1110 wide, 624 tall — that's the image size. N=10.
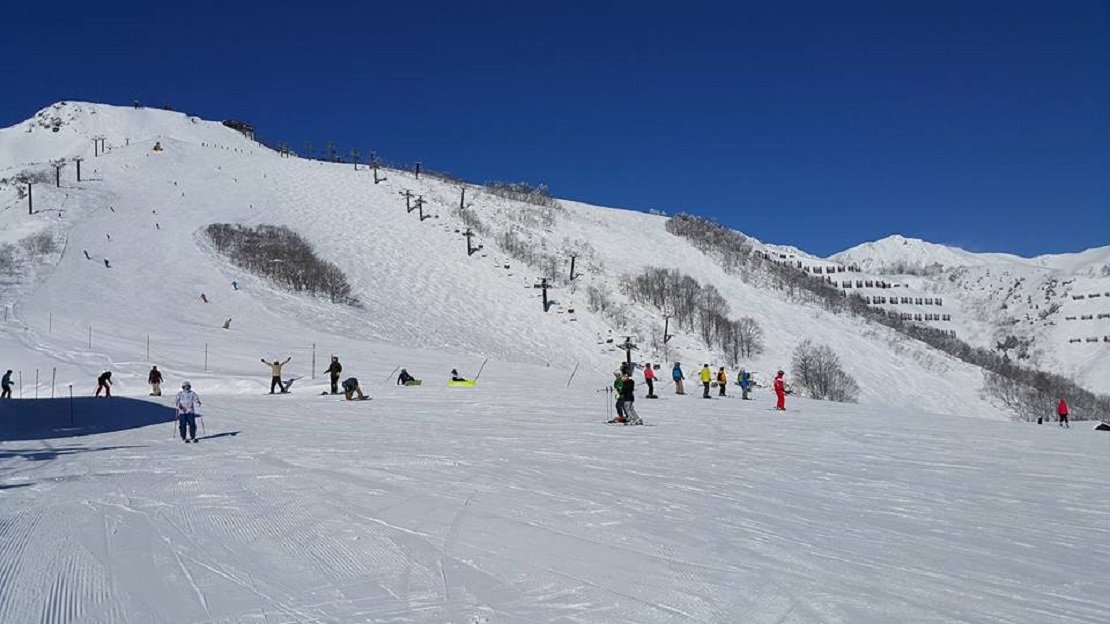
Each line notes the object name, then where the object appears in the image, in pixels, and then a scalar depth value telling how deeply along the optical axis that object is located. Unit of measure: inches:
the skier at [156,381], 1035.9
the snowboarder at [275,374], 1085.1
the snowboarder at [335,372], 1085.8
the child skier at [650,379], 1095.6
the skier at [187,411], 622.5
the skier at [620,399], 771.4
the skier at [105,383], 1008.9
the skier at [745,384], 1152.8
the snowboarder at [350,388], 986.7
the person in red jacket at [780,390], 959.6
